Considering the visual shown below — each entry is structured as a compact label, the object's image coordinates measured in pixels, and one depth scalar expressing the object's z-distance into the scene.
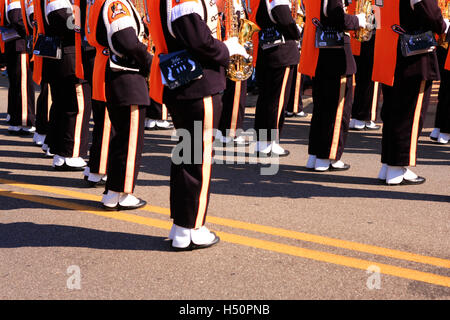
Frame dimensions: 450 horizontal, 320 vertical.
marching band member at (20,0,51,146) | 6.99
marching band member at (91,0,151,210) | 4.63
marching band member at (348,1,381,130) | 7.95
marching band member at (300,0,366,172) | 5.79
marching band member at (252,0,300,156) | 6.21
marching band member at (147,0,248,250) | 3.71
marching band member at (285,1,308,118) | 8.99
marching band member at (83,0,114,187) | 5.38
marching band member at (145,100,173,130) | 8.20
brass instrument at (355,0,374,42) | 6.02
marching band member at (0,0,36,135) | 7.85
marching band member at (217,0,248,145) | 7.37
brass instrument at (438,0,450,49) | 5.78
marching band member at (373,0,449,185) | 5.18
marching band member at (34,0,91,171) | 6.05
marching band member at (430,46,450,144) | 7.14
